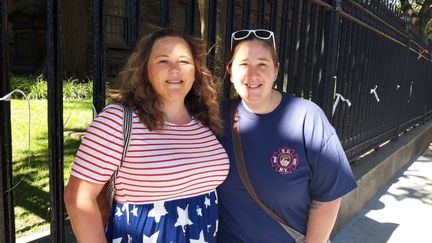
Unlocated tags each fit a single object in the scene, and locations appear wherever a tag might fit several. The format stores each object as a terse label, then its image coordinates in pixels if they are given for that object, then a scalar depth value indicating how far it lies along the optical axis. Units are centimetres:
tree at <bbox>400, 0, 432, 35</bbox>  1234
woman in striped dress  161
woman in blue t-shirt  208
